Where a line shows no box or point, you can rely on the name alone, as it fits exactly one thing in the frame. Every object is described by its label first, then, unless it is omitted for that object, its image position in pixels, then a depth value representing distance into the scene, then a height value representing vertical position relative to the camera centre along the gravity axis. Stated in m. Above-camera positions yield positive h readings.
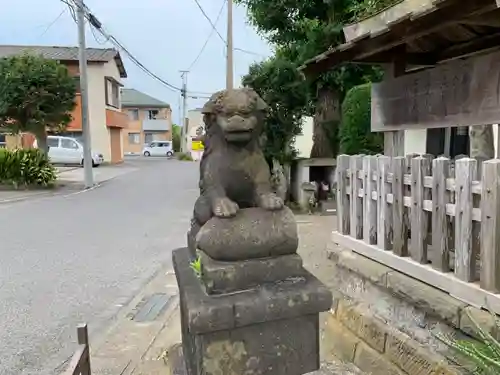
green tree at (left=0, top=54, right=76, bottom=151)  15.85 +1.87
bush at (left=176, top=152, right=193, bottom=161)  38.23 -0.67
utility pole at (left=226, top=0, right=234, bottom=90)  15.96 +3.50
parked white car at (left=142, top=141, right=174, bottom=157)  46.34 -0.08
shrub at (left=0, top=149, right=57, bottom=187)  15.94 -0.63
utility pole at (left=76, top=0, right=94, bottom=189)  15.62 +1.71
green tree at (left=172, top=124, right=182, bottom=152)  53.87 +1.19
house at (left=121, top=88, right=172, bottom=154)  51.47 +3.09
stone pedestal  2.14 -0.76
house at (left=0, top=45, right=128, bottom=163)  27.44 +3.03
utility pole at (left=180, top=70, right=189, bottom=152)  42.53 +2.55
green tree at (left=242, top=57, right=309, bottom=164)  10.51 +1.14
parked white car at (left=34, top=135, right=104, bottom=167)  26.44 -0.06
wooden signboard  3.51 +0.41
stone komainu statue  2.32 -0.06
